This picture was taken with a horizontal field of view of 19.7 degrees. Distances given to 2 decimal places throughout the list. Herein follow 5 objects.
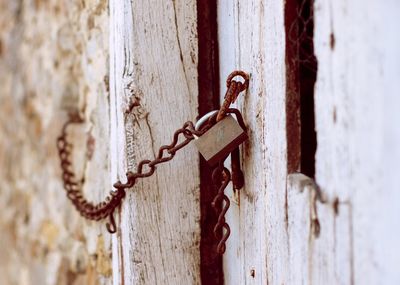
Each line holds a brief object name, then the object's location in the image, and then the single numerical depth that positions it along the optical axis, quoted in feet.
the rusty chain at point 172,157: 2.96
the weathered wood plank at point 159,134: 3.21
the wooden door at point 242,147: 2.36
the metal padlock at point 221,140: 2.92
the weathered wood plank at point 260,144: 2.76
